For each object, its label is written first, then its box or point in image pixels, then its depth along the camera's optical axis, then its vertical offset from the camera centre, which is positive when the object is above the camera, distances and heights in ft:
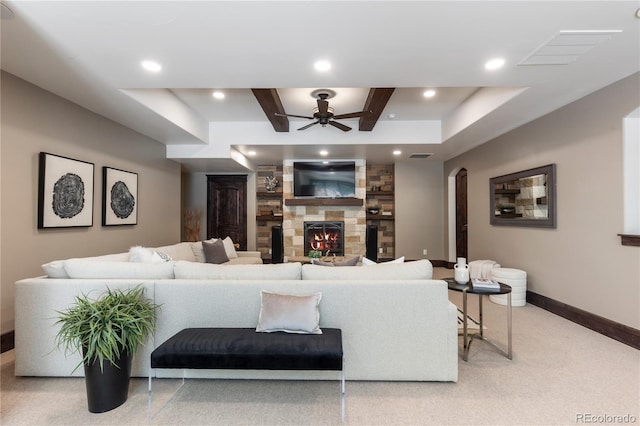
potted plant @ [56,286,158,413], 6.11 -2.46
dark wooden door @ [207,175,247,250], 26.40 +0.92
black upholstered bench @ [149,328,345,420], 6.02 -2.66
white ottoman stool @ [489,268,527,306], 13.76 -2.98
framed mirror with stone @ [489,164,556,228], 12.87 +0.85
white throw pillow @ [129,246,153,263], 10.06 -1.24
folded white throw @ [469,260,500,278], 15.65 -2.57
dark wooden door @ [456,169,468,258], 22.79 +0.22
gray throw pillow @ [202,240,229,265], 15.48 -1.78
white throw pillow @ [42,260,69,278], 7.73 -1.30
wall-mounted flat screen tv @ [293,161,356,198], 22.57 +2.86
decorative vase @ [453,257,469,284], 9.11 -1.67
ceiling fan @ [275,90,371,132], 12.64 +4.36
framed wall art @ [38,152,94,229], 10.28 +0.89
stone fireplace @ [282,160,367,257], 23.08 -0.53
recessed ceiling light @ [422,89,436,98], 13.26 +5.31
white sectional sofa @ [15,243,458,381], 7.34 -2.38
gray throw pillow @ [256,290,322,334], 6.88 -2.16
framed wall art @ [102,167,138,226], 13.28 +0.90
